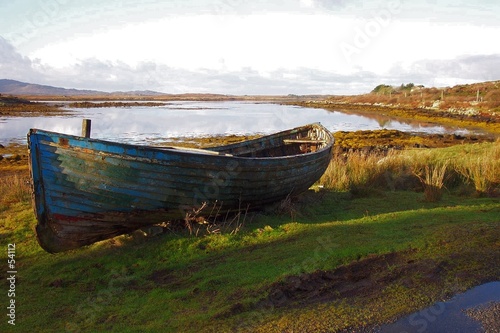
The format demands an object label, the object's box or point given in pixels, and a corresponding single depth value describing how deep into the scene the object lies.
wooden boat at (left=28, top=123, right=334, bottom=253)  6.32
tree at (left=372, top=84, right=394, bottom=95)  94.50
